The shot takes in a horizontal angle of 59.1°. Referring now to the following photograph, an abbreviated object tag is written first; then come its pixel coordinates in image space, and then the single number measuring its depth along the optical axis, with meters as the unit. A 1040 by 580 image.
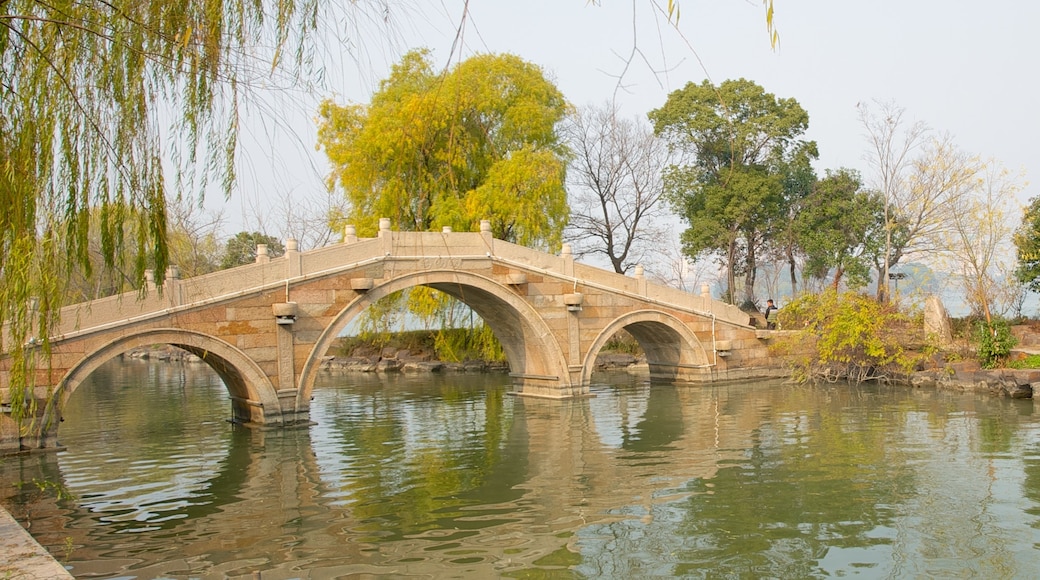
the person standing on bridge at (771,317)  24.12
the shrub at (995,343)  17.02
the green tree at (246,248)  29.58
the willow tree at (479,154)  20.67
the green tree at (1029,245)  20.02
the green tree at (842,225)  25.97
